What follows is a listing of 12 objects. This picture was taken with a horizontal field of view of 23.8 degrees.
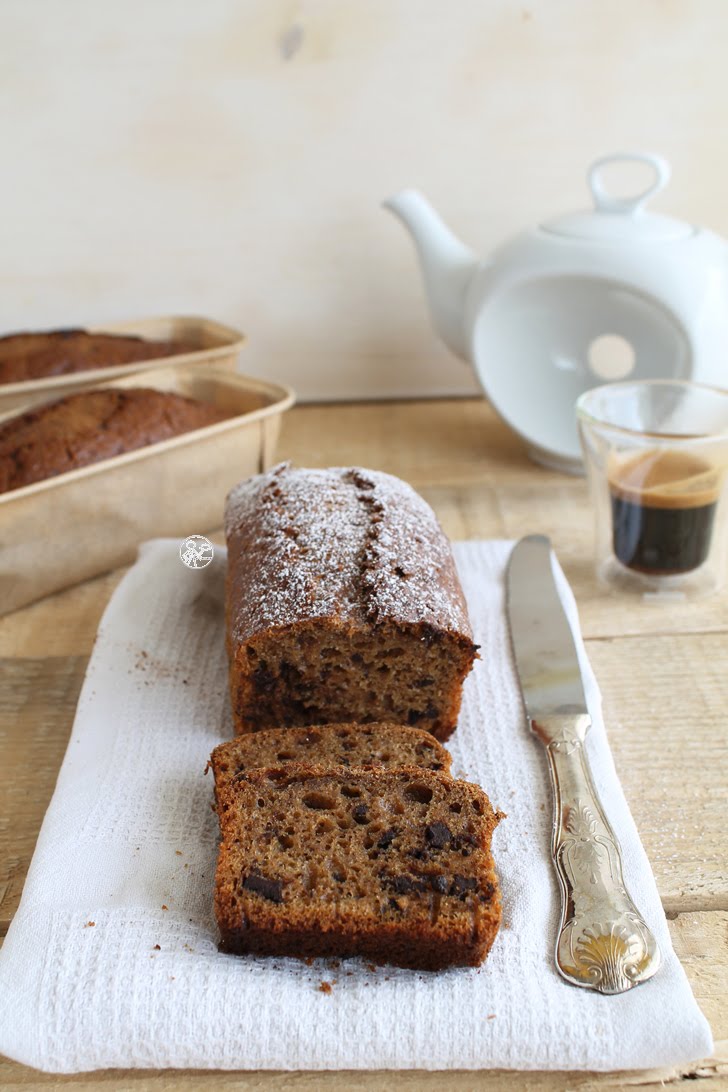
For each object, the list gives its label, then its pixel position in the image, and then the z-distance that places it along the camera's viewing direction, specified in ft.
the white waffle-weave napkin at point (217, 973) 1.61
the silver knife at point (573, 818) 1.67
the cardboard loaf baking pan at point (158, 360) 2.68
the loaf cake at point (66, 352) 2.74
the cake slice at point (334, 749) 1.88
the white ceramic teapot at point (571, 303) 2.58
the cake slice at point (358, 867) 1.67
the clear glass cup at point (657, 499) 2.34
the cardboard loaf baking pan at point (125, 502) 2.32
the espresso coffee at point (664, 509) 2.34
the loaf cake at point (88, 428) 2.41
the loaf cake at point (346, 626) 1.96
